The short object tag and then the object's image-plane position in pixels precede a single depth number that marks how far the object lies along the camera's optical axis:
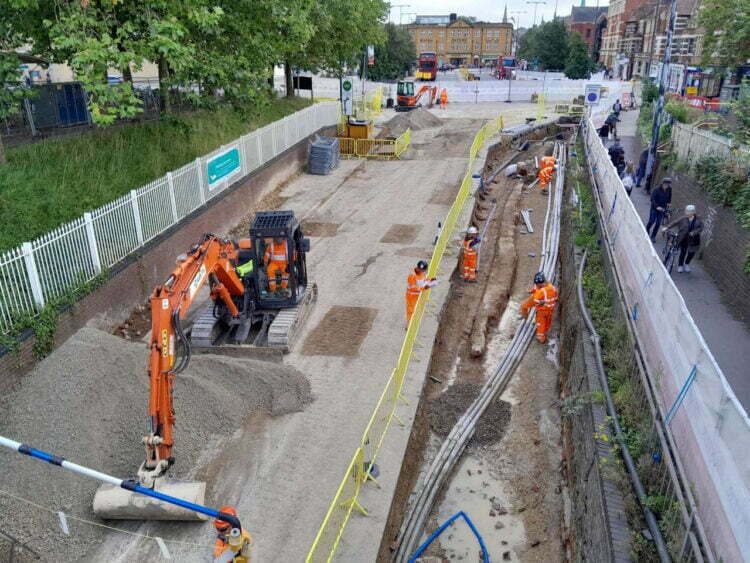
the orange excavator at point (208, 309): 6.65
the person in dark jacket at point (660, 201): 14.02
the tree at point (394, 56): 62.00
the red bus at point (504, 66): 81.06
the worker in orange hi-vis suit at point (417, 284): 11.59
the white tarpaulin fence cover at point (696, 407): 4.76
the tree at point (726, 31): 24.38
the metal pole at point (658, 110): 18.18
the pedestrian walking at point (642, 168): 19.80
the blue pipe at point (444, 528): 7.48
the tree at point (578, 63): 64.19
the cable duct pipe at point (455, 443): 7.79
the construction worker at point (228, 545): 5.87
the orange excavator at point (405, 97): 41.88
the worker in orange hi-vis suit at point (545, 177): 23.95
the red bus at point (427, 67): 65.94
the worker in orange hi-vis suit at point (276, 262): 11.18
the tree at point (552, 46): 71.94
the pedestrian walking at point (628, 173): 16.98
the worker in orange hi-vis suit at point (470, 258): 14.92
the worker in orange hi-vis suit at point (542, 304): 12.05
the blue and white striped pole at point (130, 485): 5.57
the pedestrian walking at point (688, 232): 12.16
